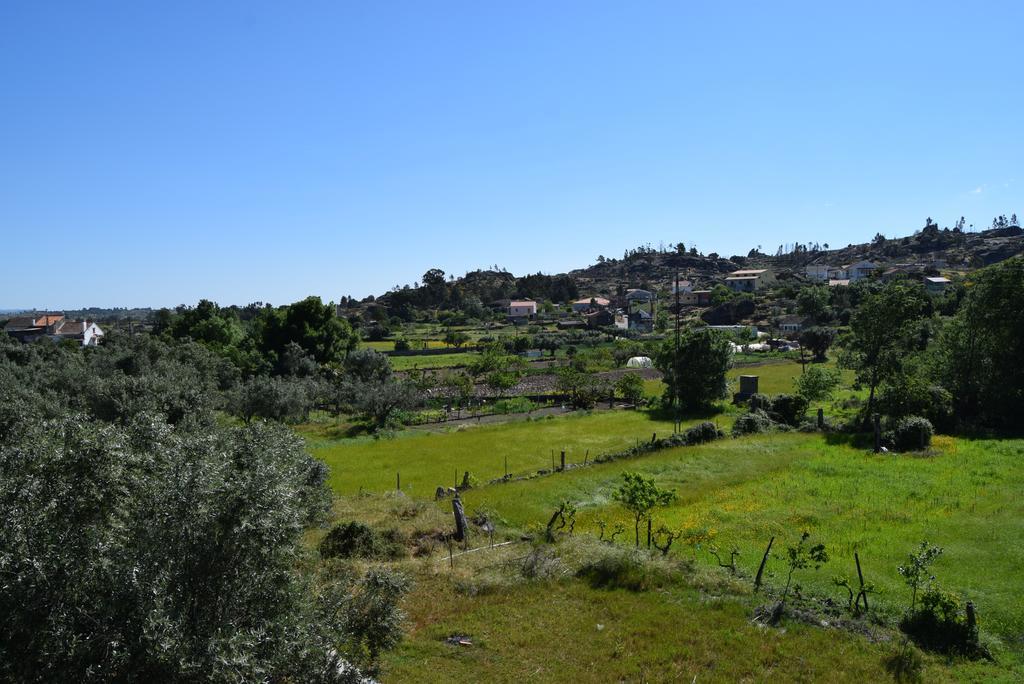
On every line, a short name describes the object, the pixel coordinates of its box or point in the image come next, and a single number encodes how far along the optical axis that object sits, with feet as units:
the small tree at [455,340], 337.72
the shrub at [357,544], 67.62
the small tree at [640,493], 68.59
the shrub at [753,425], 137.69
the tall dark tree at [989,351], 129.49
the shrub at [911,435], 114.01
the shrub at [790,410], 149.28
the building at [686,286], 596.05
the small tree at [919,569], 51.24
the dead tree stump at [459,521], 73.41
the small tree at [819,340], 264.93
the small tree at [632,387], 191.52
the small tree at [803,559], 55.42
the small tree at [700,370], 174.91
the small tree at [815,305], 350.84
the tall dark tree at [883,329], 142.41
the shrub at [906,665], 43.91
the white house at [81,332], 325.83
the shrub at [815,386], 162.81
